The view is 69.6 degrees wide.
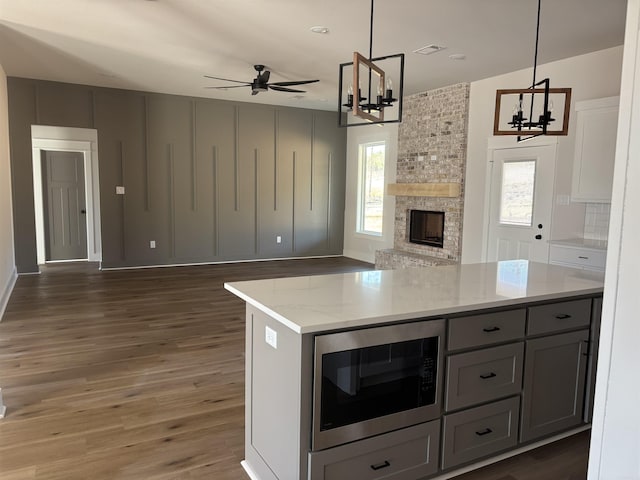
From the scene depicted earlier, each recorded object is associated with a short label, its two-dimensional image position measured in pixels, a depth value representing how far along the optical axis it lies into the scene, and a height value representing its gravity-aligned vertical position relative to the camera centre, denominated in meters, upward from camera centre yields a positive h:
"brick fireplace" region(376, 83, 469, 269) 6.97 +0.41
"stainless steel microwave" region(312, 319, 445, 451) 1.88 -0.82
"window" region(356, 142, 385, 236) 9.05 +0.13
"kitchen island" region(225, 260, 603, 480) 1.90 -0.84
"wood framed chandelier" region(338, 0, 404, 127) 2.62 +0.61
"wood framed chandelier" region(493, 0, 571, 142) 3.13 +0.57
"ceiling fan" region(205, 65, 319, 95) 6.16 +1.46
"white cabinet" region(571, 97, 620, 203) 4.68 +0.51
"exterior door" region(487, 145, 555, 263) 5.73 -0.08
